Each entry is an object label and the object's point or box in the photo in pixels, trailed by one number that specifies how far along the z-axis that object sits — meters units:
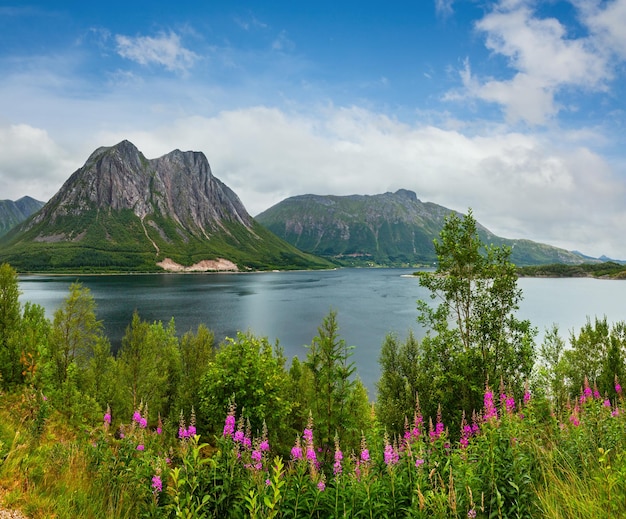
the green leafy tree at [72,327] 36.81
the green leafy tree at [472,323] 20.39
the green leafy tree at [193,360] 37.97
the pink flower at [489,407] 6.59
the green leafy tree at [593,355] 34.72
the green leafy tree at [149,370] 36.28
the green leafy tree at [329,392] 19.86
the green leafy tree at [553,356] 43.72
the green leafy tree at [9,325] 21.84
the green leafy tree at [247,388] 24.56
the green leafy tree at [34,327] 14.04
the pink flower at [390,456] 6.43
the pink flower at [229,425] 7.27
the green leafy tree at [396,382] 34.52
